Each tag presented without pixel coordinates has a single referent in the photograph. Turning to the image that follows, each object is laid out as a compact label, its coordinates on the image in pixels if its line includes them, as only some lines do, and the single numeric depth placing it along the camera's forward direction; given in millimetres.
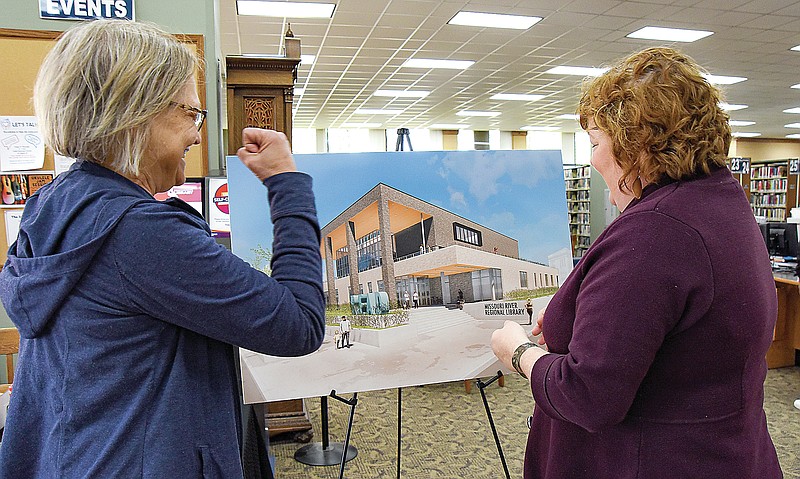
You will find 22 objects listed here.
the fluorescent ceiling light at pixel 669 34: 7242
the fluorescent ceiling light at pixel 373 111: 12633
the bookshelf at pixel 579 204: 10969
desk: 5070
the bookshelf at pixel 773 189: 11477
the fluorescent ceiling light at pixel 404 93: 10836
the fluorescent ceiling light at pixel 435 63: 8623
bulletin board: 2473
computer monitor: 6199
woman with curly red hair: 1050
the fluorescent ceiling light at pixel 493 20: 6662
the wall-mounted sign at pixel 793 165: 9418
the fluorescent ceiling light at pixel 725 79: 9695
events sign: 2477
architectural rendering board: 1987
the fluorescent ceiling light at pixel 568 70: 9172
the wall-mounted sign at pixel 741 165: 8926
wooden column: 3113
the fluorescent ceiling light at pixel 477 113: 13326
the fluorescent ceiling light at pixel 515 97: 11305
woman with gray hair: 891
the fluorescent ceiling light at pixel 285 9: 6207
